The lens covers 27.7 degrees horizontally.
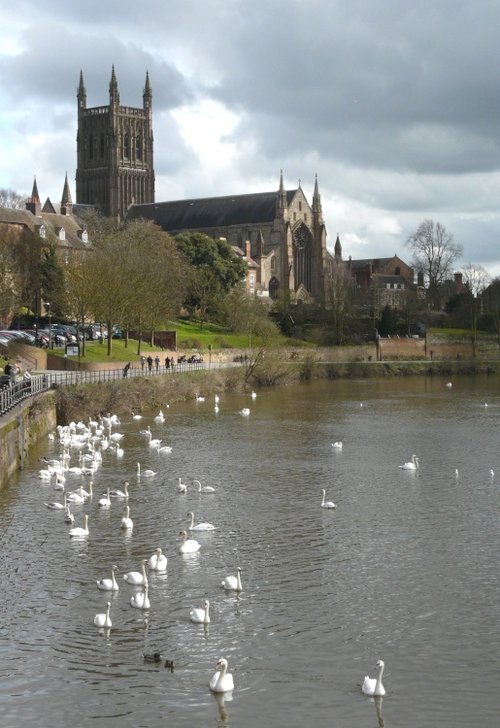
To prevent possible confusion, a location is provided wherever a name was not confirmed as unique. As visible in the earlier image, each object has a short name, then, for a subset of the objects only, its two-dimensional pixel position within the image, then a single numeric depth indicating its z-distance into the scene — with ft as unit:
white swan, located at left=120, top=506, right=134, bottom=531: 83.35
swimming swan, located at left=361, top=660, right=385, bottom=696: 49.74
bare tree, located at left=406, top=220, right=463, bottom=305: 423.64
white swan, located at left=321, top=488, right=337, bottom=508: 92.68
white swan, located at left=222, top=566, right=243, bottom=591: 66.13
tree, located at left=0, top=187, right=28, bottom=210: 386.73
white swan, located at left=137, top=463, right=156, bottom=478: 110.01
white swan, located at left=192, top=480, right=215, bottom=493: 100.07
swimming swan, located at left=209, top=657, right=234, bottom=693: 50.11
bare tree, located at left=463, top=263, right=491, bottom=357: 347.56
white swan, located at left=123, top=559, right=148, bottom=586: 66.64
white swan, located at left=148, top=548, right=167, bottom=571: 70.28
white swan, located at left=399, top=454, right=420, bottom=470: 115.85
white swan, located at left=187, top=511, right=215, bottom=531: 82.69
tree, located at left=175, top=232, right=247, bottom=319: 336.08
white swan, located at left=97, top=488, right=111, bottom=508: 92.73
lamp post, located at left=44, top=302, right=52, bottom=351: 218.38
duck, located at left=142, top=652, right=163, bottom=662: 54.65
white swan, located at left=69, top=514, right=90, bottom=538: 80.53
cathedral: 451.94
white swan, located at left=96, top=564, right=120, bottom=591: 65.98
